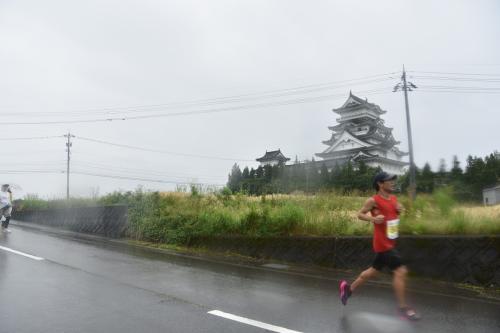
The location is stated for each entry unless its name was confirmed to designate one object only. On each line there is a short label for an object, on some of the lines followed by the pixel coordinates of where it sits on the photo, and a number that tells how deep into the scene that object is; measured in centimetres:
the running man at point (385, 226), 518
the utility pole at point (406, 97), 3076
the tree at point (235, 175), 3370
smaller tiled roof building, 4728
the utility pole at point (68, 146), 5386
